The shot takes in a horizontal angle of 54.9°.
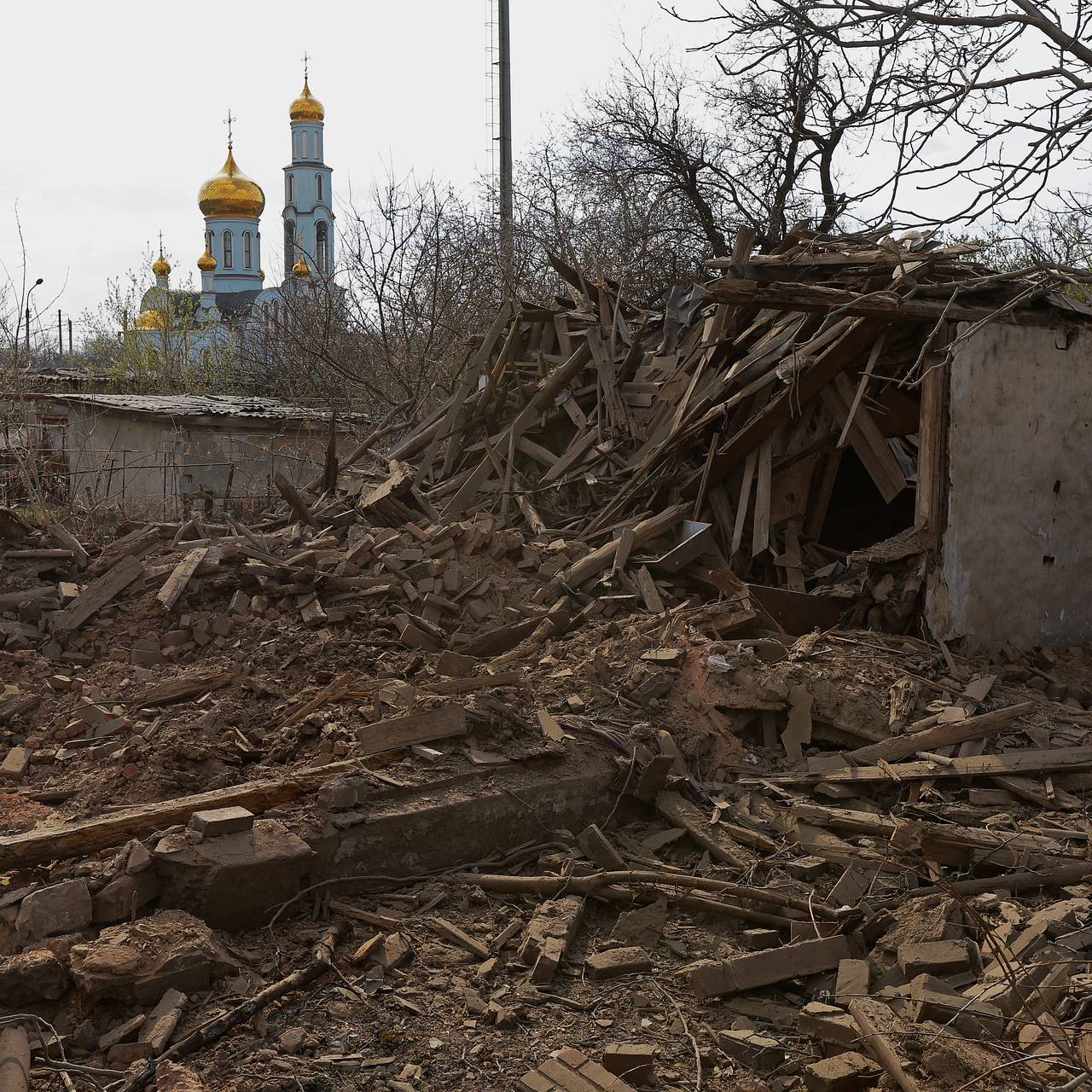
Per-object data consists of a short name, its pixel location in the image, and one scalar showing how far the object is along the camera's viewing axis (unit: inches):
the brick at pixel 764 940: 182.1
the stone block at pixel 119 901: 169.5
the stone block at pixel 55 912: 163.9
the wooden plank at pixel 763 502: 358.0
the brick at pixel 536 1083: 142.6
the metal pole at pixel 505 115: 977.5
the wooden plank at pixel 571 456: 438.9
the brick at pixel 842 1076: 142.6
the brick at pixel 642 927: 188.7
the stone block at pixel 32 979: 152.9
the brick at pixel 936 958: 170.4
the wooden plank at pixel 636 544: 363.3
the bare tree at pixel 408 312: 820.6
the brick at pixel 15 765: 246.5
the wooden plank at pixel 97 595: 362.3
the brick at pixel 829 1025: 152.4
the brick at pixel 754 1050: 153.1
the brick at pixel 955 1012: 149.0
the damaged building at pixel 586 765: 155.7
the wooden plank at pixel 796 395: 340.8
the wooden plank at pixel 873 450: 349.4
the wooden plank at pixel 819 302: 312.2
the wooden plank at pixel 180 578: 363.9
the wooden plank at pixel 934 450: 324.2
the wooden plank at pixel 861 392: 338.0
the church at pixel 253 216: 2300.7
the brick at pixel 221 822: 181.6
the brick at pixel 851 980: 167.3
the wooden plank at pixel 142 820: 181.3
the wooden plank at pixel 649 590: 339.0
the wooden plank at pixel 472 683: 268.7
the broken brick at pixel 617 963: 175.5
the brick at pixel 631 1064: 147.3
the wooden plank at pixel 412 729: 223.9
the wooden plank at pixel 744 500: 365.4
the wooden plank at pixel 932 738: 253.9
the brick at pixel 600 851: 209.8
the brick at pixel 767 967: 170.2
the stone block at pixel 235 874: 175.6
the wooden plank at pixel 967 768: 243.8
